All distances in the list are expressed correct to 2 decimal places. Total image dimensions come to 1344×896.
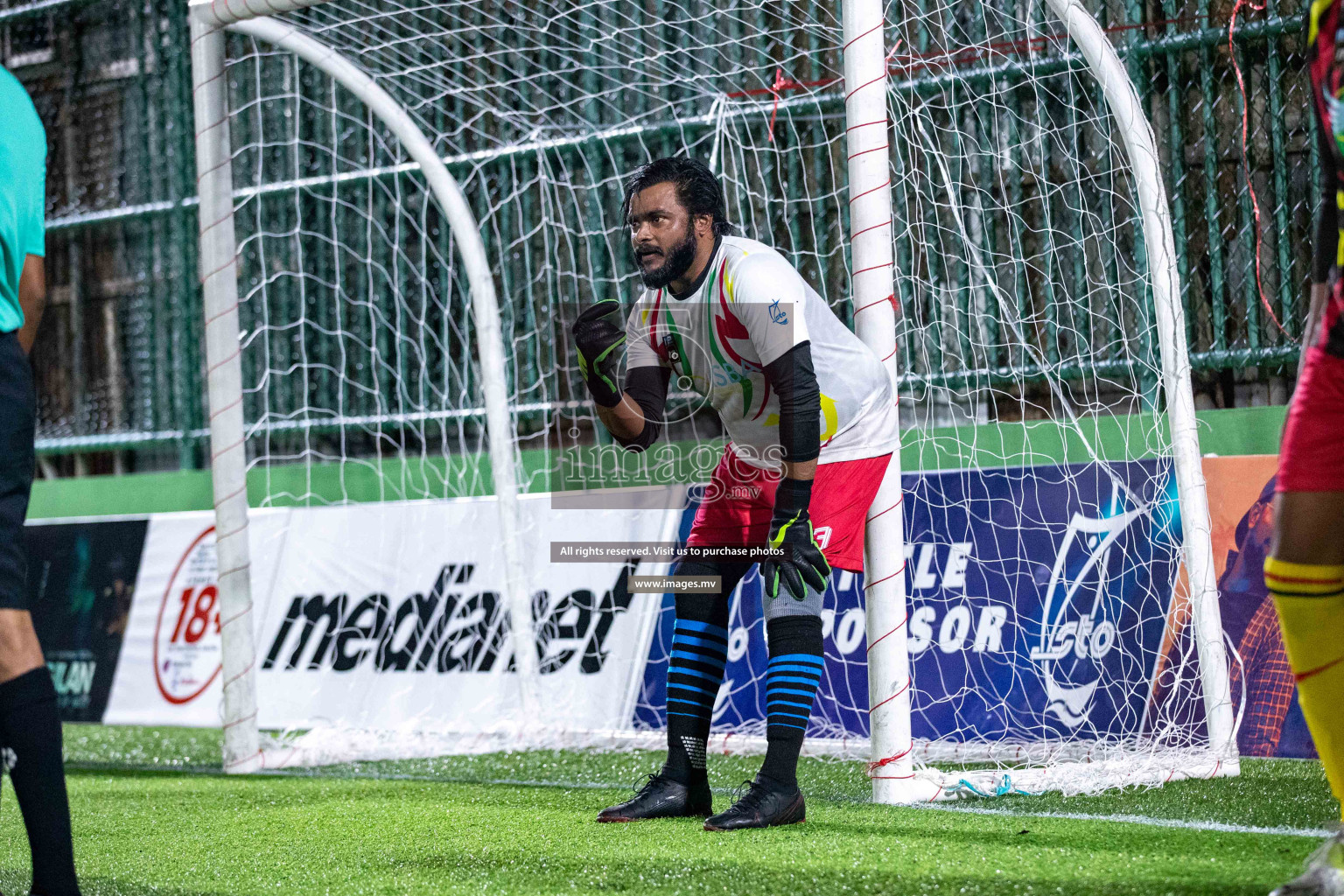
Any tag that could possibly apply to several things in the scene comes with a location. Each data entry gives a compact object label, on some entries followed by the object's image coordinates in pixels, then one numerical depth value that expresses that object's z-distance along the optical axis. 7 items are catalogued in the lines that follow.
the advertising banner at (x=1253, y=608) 7.18
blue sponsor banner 7.75
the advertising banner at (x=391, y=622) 9.70
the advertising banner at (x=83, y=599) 12.33
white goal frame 6.12
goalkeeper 5.50
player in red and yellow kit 3.72
